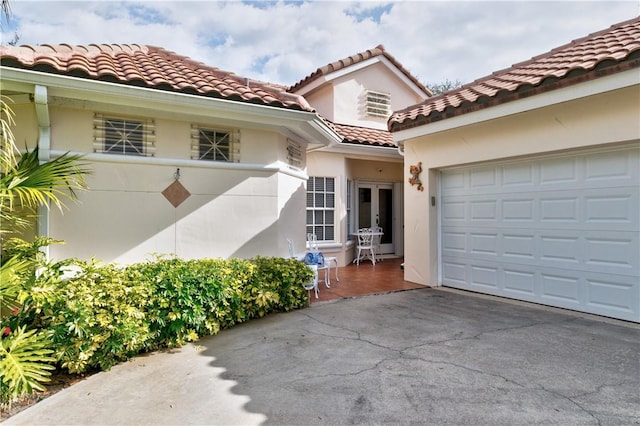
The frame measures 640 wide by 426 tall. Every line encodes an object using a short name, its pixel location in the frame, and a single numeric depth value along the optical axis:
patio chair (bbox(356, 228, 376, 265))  11.94
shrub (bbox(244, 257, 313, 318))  5.91
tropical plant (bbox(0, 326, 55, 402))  3.10
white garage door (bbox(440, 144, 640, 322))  5.62
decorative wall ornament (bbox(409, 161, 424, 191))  8.61
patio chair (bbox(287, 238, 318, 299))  6.94
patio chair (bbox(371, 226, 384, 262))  12.86
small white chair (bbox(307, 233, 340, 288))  8.41
